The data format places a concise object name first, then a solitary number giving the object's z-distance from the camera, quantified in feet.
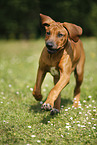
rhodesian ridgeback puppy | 11.16
